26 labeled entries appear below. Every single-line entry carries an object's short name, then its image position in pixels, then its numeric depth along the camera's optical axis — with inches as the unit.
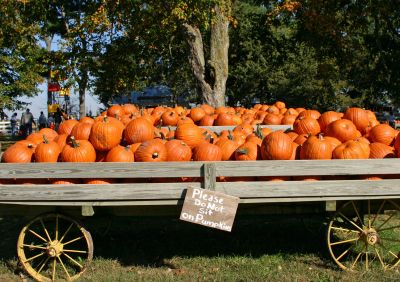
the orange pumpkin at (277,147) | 168.6
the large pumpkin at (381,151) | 173.3
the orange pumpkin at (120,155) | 170.6
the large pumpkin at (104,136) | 181.6
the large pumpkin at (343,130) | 189.3
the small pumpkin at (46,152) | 174.4
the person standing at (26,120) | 899.4
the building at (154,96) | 2014.0
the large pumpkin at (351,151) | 167.0
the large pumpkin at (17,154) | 178.4
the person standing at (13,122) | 1188.5
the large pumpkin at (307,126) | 202.5
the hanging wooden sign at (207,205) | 152.3
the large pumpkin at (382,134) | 184.9
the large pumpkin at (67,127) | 210.9
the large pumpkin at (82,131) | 188.7
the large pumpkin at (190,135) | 189.8
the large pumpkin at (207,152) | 172.0
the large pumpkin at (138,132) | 187.3
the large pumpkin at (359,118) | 207.5
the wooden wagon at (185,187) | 154.3
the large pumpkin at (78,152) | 172.4
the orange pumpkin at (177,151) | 172.6
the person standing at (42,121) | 1111.6
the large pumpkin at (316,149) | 167.6
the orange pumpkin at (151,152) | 169.6
